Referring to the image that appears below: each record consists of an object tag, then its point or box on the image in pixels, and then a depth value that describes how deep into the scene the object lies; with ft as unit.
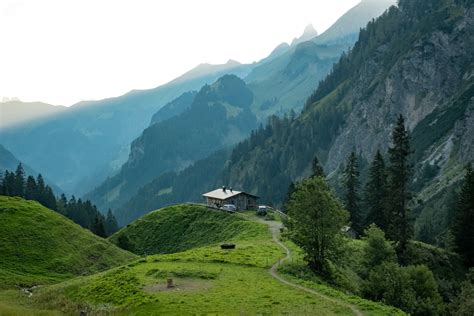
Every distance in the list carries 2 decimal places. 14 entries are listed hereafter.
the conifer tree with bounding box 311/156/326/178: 334.44
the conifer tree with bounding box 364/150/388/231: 313.12
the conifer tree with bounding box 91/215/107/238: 388.16
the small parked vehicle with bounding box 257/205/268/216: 351.21
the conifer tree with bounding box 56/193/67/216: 605.89
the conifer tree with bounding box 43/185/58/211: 588.09
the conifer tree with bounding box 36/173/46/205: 584.40
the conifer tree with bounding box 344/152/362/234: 332.60
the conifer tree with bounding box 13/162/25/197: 570.25
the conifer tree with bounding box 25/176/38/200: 586.04
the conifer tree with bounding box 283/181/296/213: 388.53
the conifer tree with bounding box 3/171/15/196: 512.30
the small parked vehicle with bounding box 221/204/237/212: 357.18
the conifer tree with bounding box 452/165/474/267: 271.74
